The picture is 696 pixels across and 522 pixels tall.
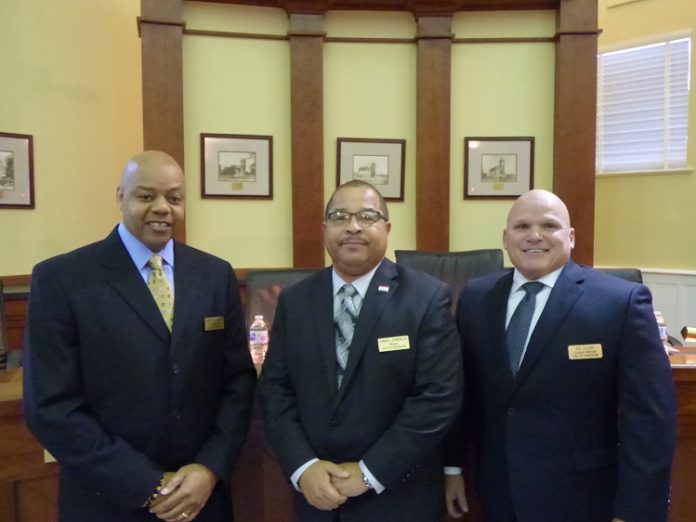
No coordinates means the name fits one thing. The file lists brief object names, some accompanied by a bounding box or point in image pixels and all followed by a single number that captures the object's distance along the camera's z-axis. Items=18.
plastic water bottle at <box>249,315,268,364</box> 2.28
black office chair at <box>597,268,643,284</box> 2.80
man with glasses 1.29
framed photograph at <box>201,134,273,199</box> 3.96
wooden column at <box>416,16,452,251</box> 4.00
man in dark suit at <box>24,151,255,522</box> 1.24
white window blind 5.23
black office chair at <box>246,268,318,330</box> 2.89
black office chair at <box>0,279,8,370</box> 2.74
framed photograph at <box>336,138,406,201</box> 4.11
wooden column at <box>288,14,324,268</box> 3.93
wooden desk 1.53
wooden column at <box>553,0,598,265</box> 3.95
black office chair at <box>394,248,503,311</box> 3.10
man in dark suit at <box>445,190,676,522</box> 1.27
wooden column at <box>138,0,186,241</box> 3.70
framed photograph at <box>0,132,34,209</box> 3.77
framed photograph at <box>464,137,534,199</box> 4.14
